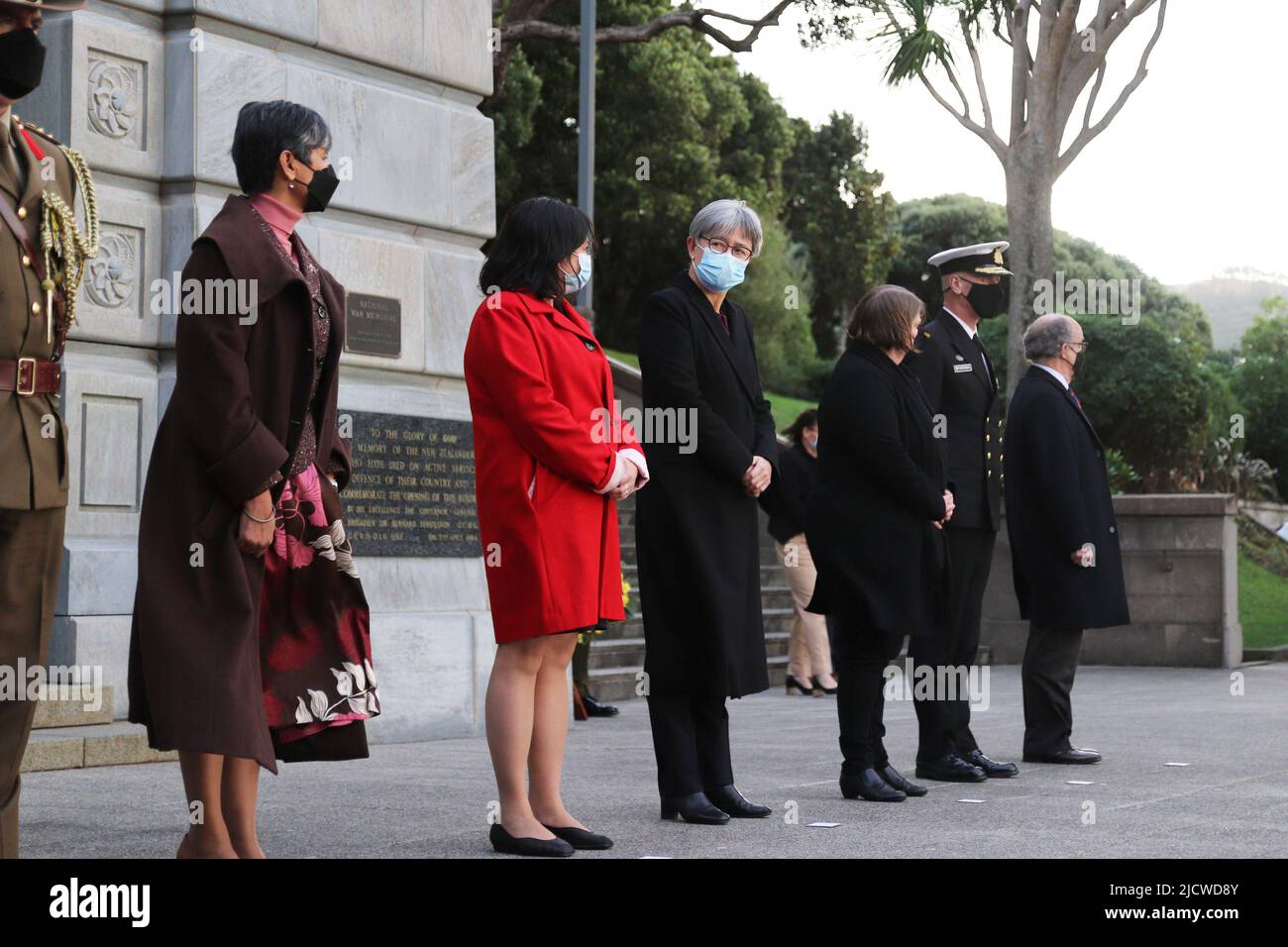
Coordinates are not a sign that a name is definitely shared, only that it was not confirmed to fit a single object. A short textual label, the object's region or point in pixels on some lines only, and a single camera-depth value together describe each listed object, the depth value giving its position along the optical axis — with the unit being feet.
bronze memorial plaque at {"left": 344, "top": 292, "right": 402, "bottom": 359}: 31.86
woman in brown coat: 15.40
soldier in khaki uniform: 13.67
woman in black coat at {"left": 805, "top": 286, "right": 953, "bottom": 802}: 23.68
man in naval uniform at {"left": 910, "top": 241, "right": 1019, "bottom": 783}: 25.91
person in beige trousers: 45.60
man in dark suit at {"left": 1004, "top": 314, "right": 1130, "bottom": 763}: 29.14
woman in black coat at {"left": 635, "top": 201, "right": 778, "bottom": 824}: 21.62
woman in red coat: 18.60
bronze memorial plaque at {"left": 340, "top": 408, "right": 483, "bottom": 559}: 31.48
